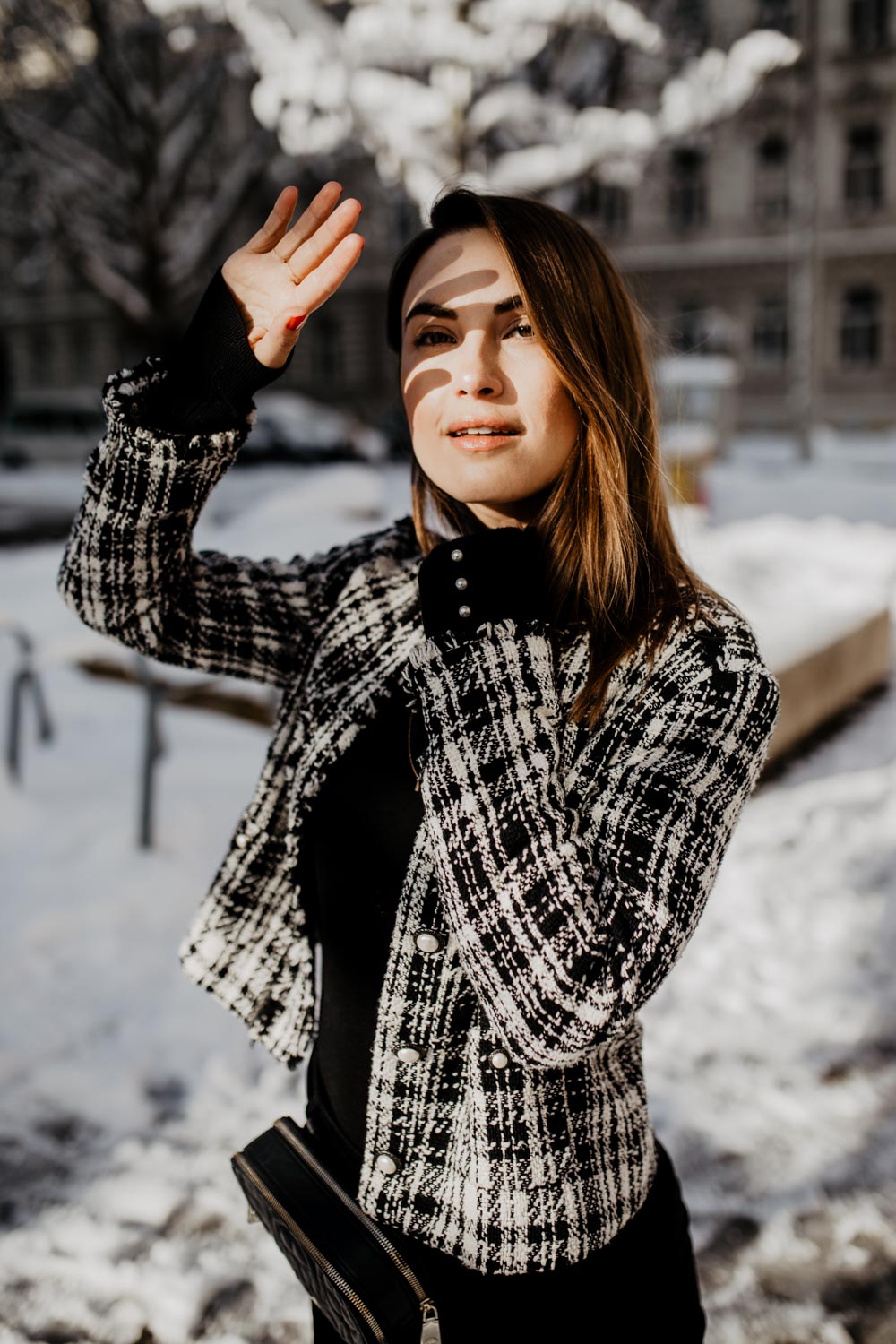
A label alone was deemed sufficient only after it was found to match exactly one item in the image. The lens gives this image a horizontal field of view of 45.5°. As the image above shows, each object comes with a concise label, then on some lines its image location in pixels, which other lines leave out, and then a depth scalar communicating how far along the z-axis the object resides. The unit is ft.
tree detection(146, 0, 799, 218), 21.62
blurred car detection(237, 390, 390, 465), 60.59
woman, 3.55
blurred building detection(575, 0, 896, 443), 83.71
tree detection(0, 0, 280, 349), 40.96
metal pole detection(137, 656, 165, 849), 13.17
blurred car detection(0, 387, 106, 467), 74.28
